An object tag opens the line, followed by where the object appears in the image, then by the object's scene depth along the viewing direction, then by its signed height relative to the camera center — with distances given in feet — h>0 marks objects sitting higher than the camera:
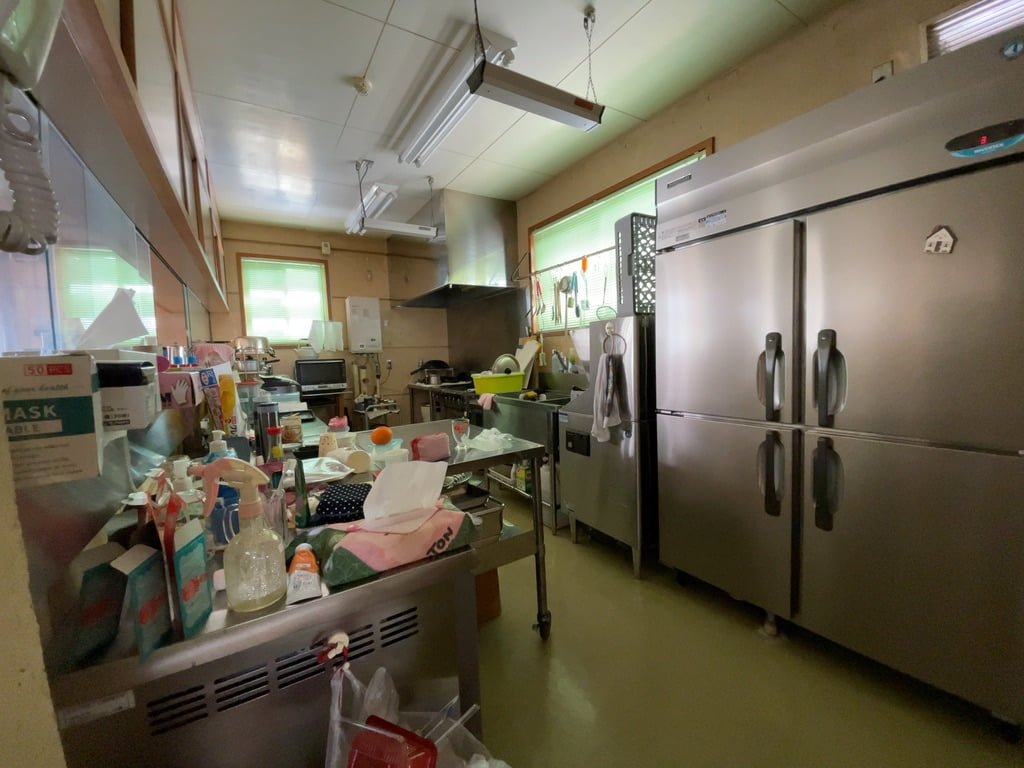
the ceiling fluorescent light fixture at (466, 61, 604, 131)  5.43 +3.95
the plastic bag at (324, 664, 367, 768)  2.10 -1.95
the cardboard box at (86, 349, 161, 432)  1.92 -0.08
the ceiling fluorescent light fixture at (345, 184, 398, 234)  9.96 +4.54
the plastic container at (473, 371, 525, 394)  10.96 -0.54
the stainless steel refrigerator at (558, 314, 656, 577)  6.92 -1.79
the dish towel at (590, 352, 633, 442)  7.03 -0.62
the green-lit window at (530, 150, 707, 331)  9.57 +3.13
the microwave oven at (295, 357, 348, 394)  13.56 -0.21
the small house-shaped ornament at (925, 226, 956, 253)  3.81 +1.07
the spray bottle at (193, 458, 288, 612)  2.08 -0.98
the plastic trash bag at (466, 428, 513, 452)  5.15 -1.06
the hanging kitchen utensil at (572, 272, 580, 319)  10.80 +1.89
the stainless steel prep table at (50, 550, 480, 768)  1.80 -1.72
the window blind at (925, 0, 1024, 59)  4.45 +3.94
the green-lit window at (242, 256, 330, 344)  13.82 +2.75
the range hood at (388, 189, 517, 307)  11.94 +3.93
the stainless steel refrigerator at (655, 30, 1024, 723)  3.65 -0.20
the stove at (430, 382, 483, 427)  11.43 -1.19
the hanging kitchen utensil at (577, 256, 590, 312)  10.47 +1.86
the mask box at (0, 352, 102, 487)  1.44 -0.14
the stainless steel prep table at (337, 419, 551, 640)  4.40 -2.04
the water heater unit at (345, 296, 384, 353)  14.53 +1.71
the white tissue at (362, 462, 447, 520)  2.67 -0.86
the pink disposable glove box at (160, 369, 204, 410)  3.02 -0.11
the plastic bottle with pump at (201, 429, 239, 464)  2.92 -0.59
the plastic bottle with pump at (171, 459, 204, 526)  2.59 -0.86
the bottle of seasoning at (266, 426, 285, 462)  4.17 -0.81
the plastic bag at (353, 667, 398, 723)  2.30 -2.02
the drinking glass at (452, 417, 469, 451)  5.39 -1.03
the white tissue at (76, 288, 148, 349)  2.47 +0.35
